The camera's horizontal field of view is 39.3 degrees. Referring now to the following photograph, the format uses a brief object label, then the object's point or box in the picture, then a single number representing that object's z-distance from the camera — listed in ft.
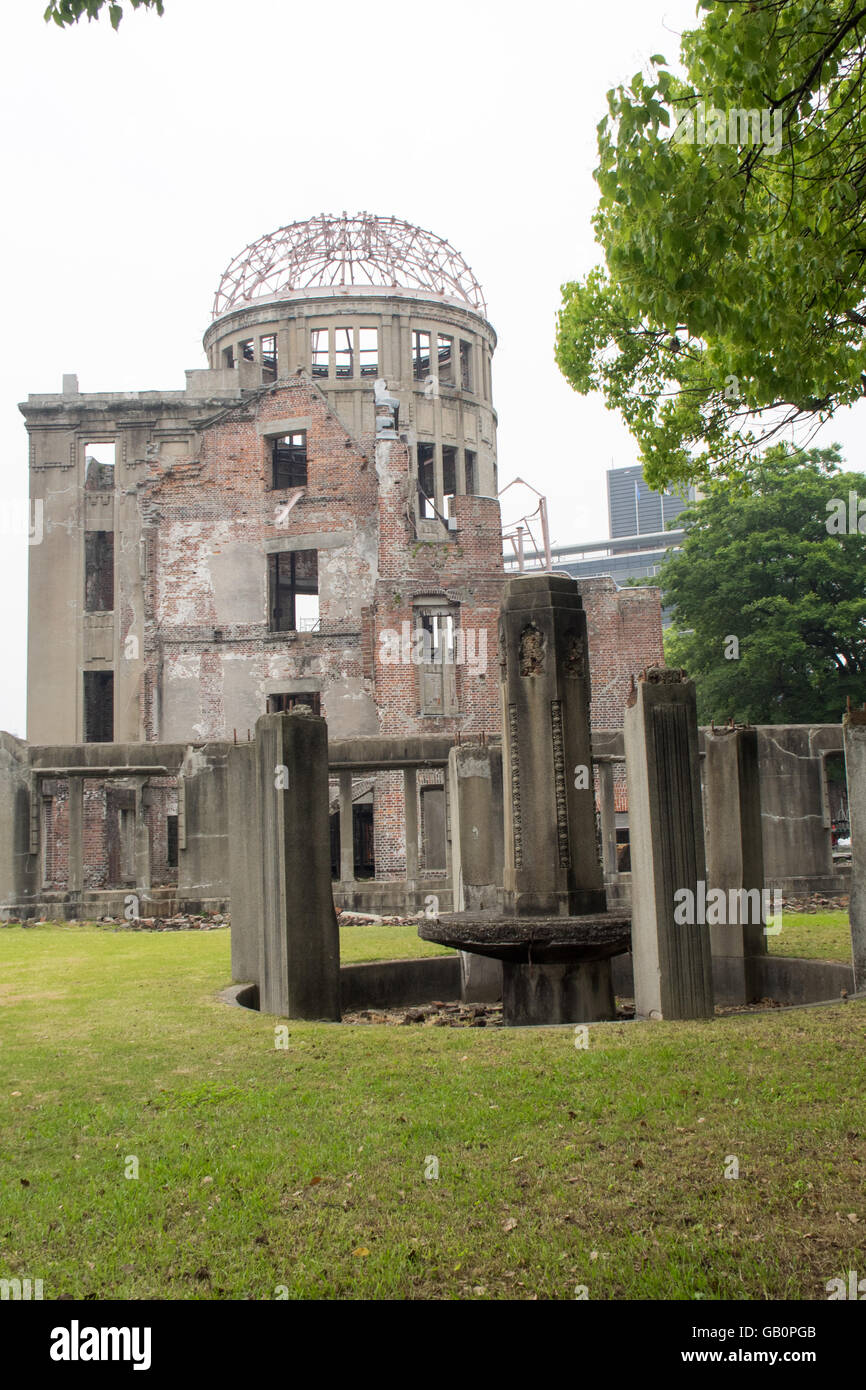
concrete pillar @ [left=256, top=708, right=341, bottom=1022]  30.25
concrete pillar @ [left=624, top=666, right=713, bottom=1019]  26.48
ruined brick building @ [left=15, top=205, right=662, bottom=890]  100.12
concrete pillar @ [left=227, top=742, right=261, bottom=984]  36.06
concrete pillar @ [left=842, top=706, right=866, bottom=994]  28.02
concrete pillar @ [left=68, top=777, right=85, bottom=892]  67.00
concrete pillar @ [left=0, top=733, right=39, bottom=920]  66.64
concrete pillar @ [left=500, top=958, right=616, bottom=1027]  30.45
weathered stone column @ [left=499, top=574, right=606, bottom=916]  31.35
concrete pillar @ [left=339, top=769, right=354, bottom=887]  65.98
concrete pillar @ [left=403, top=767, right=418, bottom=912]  63.72
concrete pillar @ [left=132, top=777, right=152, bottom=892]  69.00
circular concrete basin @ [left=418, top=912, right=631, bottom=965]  29.32
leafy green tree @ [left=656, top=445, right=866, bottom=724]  110.42
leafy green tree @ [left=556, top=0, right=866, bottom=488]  21.83
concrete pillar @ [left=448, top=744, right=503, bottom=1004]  41.11
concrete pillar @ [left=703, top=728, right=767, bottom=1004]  34.12
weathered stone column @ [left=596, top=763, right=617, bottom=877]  61.82
